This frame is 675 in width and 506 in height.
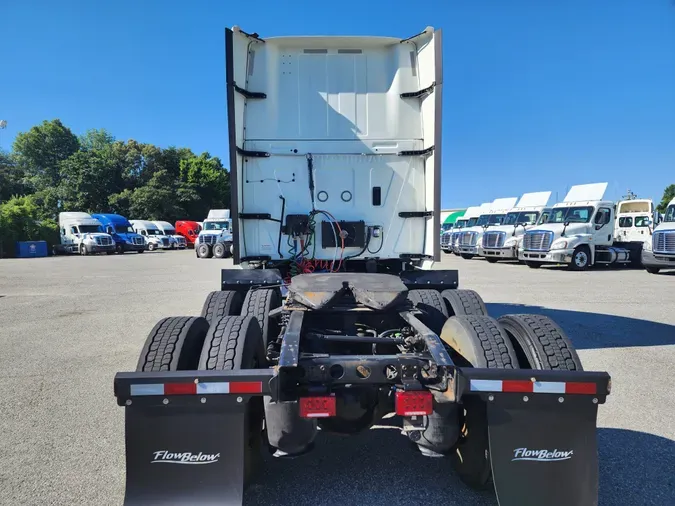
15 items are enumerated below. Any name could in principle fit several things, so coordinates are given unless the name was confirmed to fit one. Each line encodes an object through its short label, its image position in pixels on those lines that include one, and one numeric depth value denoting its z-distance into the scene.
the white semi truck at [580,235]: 16.62
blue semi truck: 33.75
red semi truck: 43.91
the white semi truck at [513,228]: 19.53
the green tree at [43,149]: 61.38
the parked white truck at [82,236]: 31.11
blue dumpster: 29.94
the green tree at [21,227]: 29.31
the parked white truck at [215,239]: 26.41
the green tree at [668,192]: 62.19
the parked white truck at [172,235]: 39.56
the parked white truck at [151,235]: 38.44
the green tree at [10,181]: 53.53
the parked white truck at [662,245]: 14.56
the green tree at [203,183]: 53.19
